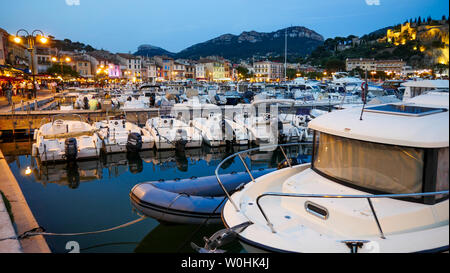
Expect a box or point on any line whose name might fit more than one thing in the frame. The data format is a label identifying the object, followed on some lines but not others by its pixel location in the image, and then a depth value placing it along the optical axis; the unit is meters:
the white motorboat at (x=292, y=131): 13.20
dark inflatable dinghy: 5.87
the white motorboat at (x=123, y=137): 12.10
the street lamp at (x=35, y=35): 13.54
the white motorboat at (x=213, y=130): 13.44
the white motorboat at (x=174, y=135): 12.80
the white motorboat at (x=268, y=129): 13.19
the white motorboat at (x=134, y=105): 20.12
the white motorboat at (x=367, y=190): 2.95
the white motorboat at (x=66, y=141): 10.82
